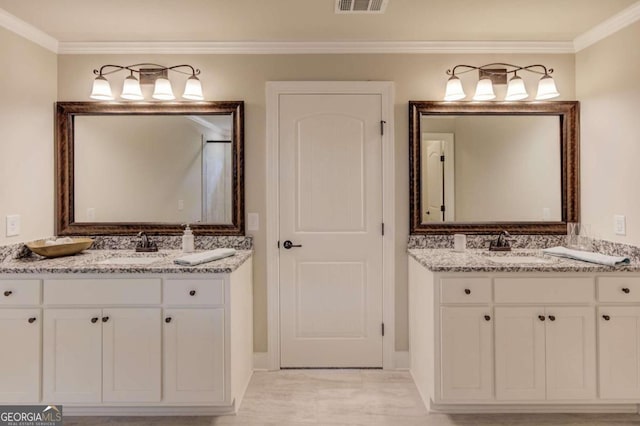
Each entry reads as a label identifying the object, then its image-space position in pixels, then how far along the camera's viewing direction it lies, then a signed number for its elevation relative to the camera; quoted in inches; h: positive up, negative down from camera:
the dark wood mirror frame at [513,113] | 118.2 +15.9
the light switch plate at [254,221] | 119.4 -1.5
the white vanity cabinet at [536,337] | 93.0 -27.1
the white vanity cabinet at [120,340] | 92.4 -26.9
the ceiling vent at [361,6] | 93.9 +47.3
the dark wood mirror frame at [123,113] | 117.6 +14.6
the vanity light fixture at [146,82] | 112.5 +35.2
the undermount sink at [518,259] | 100.5 -11.0
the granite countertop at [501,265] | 92.5 -11.3
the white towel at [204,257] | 94.4 -9.6
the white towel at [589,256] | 93.5 -10.0
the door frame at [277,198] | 118.5 +4.9
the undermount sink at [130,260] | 98.0 -10.7
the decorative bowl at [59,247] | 102.2 -7.6
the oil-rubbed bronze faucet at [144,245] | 113.7 -7.8
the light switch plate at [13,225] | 102.3 -2.0
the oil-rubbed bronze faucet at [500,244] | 113.7 -8.1
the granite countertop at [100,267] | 91.7 -11.0
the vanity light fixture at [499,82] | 113.3 +35.4
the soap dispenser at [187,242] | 111.7 -6.9
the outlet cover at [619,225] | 102.5 -2.8
